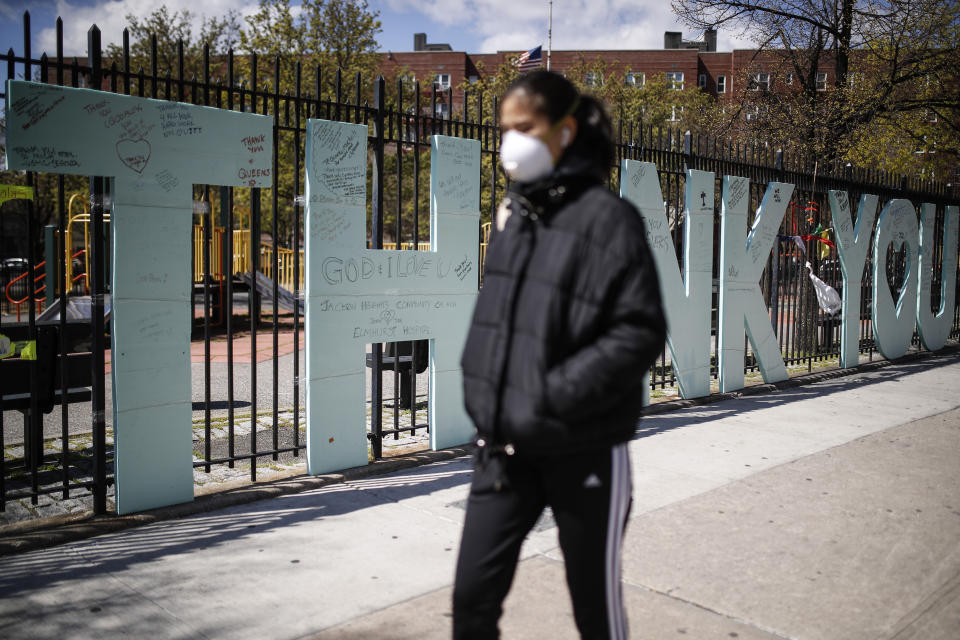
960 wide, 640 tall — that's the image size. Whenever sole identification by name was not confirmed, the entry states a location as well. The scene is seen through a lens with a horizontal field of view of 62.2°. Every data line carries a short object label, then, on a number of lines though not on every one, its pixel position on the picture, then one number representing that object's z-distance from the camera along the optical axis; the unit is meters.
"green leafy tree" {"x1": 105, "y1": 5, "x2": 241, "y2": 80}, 22.36
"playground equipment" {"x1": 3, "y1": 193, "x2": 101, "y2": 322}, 12.78
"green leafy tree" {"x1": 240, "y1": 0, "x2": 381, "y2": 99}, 23.58
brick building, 56.44
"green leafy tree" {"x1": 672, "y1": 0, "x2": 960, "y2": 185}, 12.20
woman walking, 2.04
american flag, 22.67
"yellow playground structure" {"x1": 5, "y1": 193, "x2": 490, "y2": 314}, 14.99
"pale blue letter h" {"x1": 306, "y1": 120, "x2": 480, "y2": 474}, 5.42
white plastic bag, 10.43
